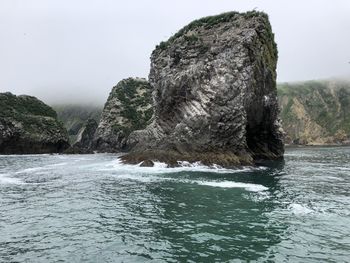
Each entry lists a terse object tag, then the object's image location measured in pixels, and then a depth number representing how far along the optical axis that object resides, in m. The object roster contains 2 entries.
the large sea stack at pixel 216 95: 61.28
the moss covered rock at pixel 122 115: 146.62
